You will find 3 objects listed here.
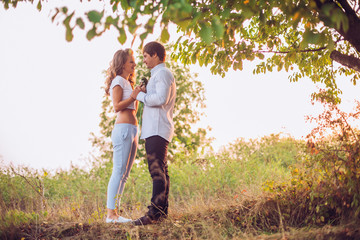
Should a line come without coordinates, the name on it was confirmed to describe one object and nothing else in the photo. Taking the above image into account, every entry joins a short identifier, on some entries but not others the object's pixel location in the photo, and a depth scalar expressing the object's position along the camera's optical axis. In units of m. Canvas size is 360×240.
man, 4.54
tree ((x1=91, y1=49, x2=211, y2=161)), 11.55
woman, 4.83
